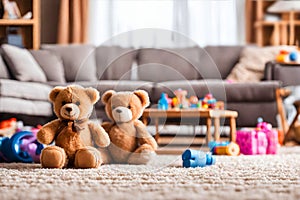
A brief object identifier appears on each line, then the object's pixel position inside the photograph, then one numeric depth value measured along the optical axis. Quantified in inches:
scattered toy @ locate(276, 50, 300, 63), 163.9
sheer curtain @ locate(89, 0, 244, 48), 215.2
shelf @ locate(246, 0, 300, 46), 214.2
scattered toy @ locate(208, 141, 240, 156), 107.3
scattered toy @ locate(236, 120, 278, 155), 111.3
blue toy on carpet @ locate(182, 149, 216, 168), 79.9
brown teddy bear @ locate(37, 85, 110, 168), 76.8
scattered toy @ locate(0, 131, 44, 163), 87.6
